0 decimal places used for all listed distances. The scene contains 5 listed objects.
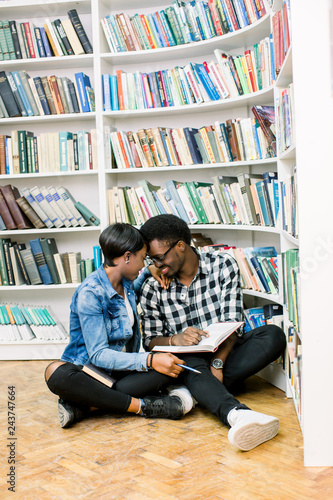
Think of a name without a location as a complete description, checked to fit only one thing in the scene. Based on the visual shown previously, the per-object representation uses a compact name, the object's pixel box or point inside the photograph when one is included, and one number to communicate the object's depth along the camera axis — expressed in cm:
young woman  209
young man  226
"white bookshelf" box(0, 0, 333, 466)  162
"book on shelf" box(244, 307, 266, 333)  269
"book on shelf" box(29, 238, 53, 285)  328
